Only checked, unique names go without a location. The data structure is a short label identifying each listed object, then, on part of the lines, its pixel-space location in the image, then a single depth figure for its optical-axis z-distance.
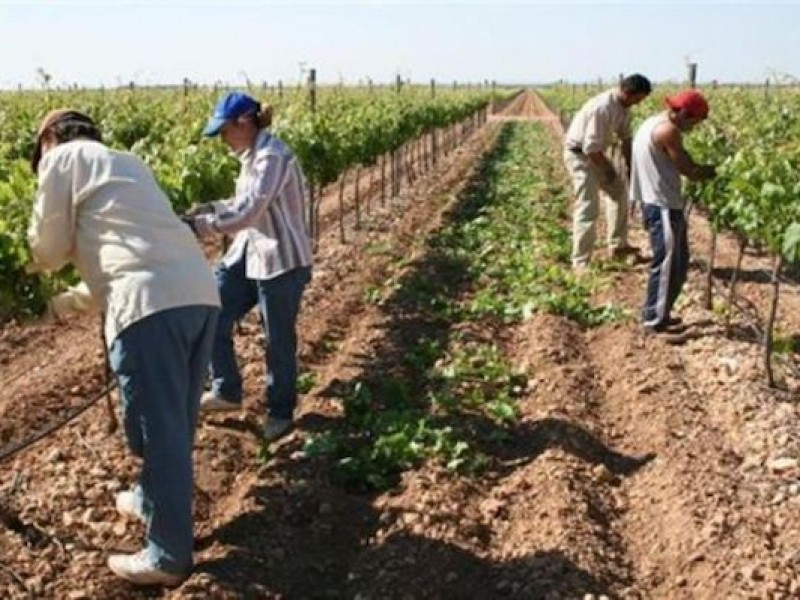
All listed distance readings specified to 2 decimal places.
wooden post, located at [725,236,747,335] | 7.52
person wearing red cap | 7.24
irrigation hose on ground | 5.17
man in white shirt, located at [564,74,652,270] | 9.39
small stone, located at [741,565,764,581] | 4.17
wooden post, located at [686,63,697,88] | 18.85
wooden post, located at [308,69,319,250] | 10.67
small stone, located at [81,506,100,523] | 4.70
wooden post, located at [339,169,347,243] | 11.98
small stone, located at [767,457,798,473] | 5.30
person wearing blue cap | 5.23
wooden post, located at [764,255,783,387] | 6.36
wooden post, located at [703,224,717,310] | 8.13
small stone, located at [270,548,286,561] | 4.47
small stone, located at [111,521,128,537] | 4.60
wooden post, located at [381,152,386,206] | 15.60
